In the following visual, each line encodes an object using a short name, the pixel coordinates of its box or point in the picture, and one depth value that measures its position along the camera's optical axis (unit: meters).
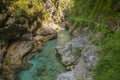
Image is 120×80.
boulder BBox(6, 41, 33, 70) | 8.66
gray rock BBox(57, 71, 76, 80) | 6.35
